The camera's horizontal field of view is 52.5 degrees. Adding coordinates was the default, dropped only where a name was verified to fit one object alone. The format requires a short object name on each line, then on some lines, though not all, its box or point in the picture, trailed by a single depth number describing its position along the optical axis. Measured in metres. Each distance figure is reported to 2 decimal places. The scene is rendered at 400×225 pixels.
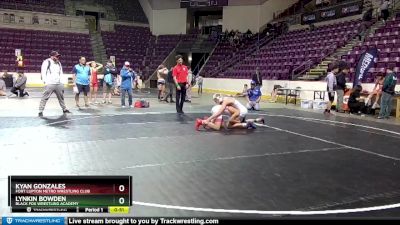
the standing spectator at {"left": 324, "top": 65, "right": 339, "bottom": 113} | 13.69
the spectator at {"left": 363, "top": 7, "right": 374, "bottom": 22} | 22.20
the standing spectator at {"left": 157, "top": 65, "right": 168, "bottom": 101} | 16.08
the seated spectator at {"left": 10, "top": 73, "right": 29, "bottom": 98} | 17.30
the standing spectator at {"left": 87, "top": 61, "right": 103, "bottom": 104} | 14.17
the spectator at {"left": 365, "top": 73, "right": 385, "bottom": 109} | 13.59
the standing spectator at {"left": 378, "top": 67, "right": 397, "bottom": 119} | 12.24
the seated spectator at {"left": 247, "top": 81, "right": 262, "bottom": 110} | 14.28
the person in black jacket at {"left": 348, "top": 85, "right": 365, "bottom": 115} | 13.92
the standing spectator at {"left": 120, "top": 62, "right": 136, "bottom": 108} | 13.63
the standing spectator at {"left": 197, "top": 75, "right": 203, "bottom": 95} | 25.55
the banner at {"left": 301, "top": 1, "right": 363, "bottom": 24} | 23.67
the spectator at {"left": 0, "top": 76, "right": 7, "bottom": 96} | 17.50
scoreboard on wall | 31.28
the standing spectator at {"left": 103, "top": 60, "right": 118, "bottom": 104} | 14.49
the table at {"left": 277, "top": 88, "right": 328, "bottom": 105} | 17.52
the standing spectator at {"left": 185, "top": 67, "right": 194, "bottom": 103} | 17.33
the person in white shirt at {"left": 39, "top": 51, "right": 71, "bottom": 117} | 10.73
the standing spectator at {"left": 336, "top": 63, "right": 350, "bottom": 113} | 13.52
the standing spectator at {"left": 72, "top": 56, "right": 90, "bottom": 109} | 12.70
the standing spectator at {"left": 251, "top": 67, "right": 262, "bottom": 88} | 16.89
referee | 11.89
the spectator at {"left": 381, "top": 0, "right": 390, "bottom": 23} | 20.85
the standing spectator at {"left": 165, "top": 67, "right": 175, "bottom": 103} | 16.10
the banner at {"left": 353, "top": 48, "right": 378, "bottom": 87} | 14.90
